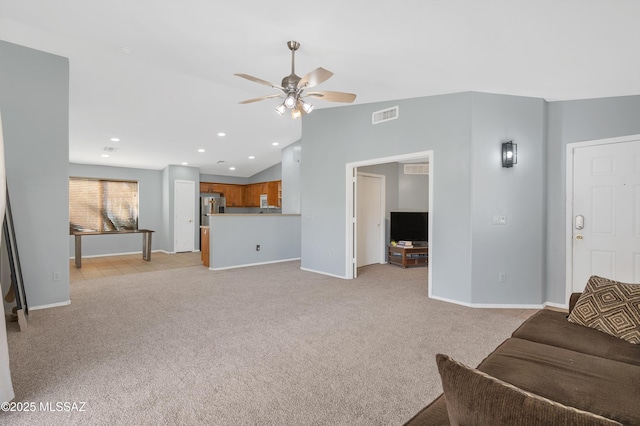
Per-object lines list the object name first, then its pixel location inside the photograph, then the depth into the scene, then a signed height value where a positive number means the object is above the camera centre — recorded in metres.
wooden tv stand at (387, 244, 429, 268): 6.46 -0.97
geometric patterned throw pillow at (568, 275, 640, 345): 1.94 -0.65
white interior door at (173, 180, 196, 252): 9.02 -0.15
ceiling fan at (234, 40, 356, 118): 2.89 +1.19
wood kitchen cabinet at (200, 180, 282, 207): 9.80 +0.60
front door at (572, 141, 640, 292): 3.48 -0.03
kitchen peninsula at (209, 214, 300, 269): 6.30 -0.64
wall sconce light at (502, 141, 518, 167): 3.84 +0.68
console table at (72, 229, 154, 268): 6.55 -0.72
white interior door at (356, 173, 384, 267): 6.53 -0.21
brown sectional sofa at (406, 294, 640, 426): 1.22 -0.76
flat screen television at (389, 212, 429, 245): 6.84 -0.38
